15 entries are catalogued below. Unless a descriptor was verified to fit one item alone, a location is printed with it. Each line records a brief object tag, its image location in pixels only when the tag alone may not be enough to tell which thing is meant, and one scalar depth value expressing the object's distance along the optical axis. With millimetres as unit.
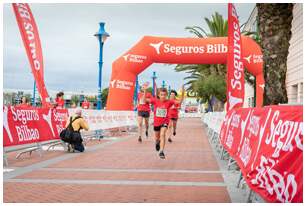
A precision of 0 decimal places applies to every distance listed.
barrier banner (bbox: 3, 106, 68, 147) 10164
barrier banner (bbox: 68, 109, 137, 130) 16781
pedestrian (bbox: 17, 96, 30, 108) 17119
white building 25297
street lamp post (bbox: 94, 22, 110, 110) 19625
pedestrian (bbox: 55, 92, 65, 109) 18406
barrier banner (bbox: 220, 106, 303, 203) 4074
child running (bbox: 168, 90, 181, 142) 16375
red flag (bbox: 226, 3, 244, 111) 10727
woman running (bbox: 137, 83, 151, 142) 17453
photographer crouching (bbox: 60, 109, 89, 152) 12352
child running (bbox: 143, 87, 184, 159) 10859
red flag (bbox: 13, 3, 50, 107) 13965
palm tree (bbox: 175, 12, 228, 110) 34094
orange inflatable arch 22672
